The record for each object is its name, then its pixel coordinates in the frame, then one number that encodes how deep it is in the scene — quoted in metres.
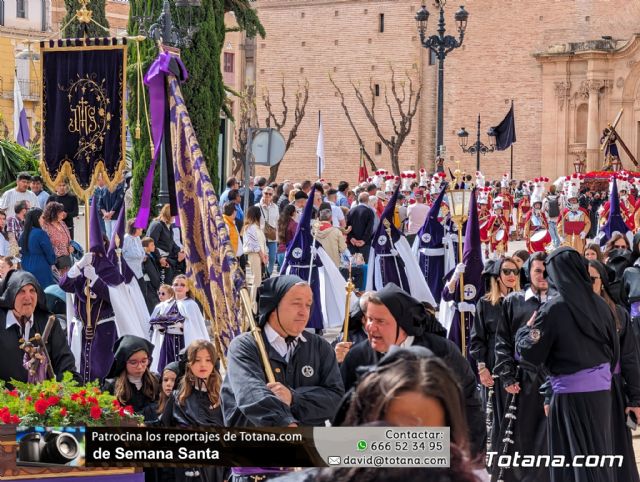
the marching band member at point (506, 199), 29.67
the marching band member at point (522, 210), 36.84
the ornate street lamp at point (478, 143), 45.18
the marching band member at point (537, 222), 19.52
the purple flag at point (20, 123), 32.25
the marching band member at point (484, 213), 21.95
